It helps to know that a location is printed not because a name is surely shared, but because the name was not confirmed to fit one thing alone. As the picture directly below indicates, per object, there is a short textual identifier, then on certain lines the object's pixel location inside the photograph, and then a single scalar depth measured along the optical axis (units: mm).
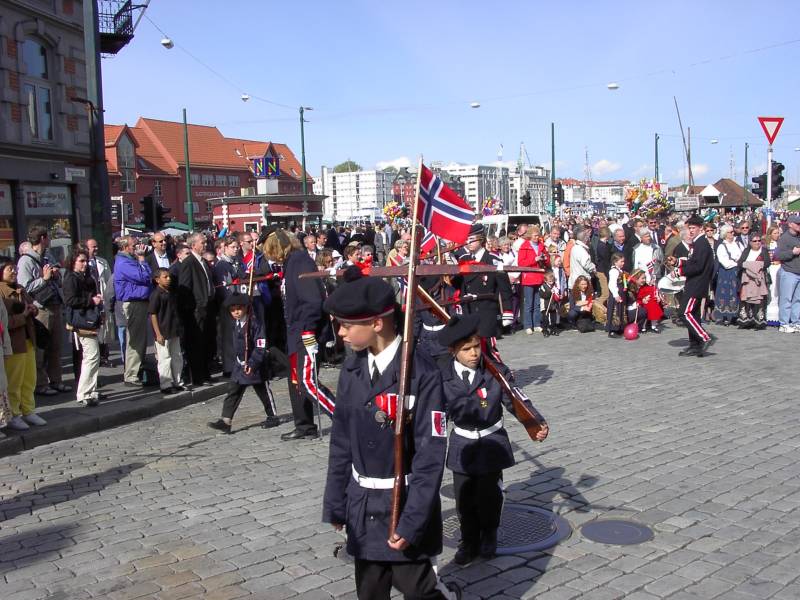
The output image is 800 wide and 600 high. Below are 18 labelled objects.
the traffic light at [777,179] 17594
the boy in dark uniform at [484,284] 9398
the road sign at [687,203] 41281
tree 184212
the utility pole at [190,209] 37338
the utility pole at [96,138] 12773
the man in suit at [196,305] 10734
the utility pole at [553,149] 43750
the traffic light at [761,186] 18156
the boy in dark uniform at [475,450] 4785
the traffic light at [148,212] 17531
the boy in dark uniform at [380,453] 3289
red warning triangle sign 15547
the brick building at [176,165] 71375
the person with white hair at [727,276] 15250
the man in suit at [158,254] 12148
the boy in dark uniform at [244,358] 8406
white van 29812
